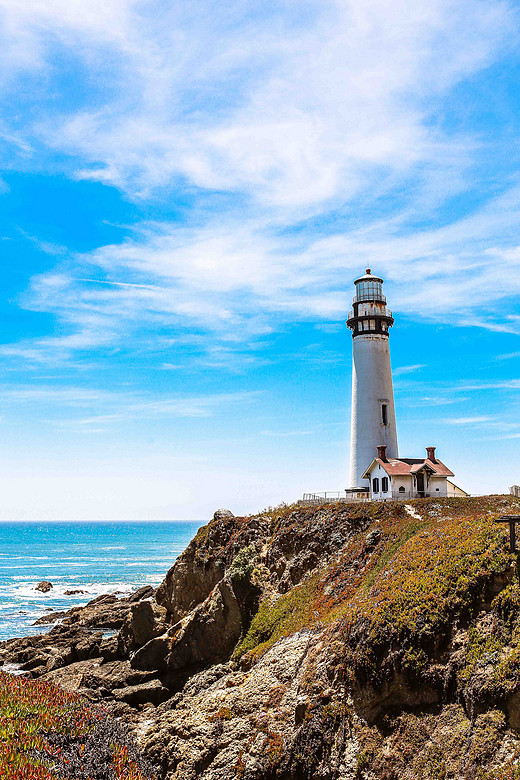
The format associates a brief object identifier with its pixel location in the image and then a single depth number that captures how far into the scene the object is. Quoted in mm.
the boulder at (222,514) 37809
